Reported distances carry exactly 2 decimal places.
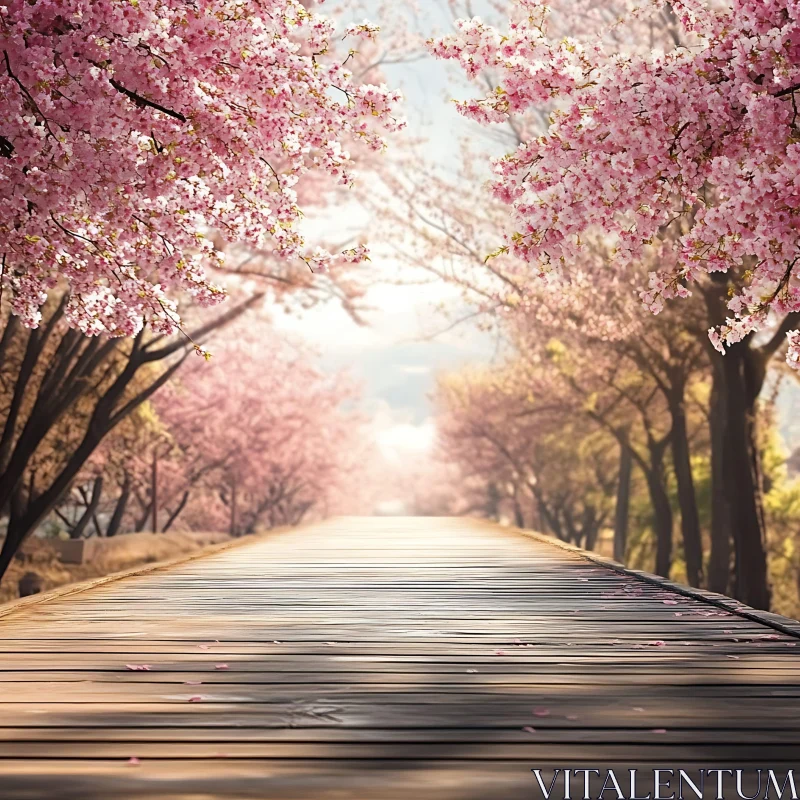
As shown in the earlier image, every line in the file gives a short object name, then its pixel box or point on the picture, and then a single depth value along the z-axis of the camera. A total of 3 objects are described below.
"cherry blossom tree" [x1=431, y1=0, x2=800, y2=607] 6.77
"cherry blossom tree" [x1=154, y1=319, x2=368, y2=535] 38.88
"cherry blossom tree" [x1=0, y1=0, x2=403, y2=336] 7.18
